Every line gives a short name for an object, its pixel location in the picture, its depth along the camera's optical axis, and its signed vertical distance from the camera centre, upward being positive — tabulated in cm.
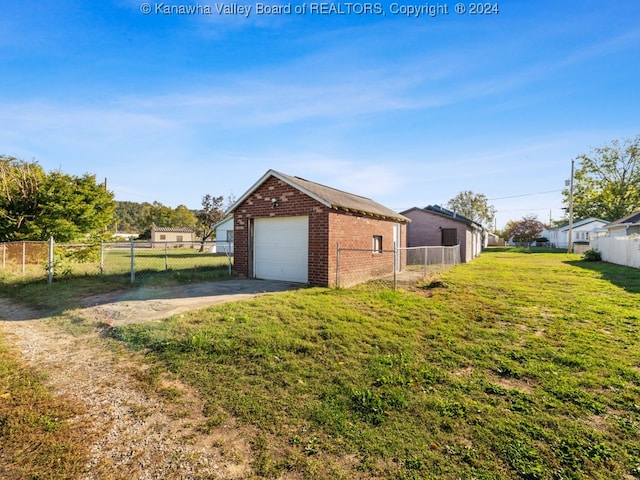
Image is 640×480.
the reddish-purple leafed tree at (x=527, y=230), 5478 +259
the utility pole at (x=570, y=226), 3028 +171
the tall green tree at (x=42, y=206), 1552 +202
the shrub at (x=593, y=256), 2181 -97
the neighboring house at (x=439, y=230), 2066 +95
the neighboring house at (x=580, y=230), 4209 +189
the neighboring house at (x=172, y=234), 4797 +167
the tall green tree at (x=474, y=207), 6819 +834
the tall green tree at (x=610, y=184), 4141 +841
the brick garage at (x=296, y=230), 995 +50
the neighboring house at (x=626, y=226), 2364 +139
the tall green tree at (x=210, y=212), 4512 +482
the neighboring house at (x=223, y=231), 2792 +132
